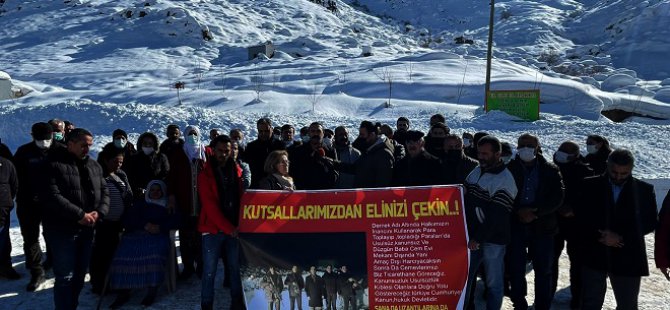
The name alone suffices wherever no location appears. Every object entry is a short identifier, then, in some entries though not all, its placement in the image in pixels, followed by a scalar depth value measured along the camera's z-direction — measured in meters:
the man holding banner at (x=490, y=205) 3.93
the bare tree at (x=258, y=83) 20.95
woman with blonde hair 4.29
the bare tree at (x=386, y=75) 21.63
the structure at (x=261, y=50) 32.22
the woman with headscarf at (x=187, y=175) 5.16
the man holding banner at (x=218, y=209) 4.26
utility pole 18.83
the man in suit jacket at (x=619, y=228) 3.62
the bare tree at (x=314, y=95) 18.72
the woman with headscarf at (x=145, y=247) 4.78
